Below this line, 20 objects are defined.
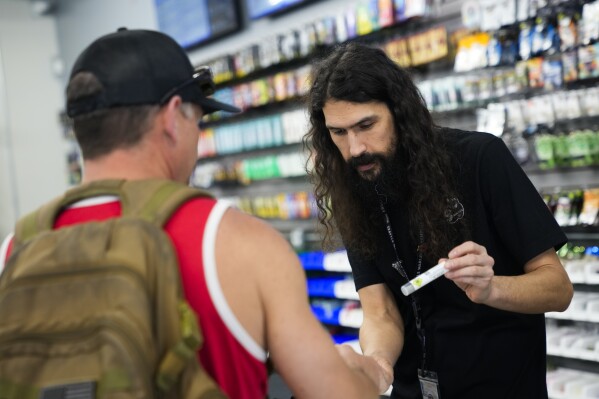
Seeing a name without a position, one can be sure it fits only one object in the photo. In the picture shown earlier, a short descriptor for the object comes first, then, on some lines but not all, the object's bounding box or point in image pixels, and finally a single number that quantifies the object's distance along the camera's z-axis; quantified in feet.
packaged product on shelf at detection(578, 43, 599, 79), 11.60
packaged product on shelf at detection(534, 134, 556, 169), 12.29
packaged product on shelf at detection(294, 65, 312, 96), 17.62
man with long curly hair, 6.63
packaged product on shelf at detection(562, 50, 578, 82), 11.91
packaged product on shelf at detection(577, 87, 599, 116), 11.71
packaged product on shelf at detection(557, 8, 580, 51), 11.85
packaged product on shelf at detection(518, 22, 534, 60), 12.45
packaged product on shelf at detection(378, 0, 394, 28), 15.38
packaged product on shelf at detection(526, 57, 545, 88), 12.46
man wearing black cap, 4.11
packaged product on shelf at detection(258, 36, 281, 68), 18.47
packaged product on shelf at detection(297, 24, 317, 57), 17.40
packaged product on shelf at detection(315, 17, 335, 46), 16.92
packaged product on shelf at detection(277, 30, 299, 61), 17.93
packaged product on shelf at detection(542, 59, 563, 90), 12.19
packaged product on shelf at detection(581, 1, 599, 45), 11.50
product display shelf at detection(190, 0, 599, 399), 11.98
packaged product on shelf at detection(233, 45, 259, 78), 19.29
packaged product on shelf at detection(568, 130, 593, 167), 11.89
